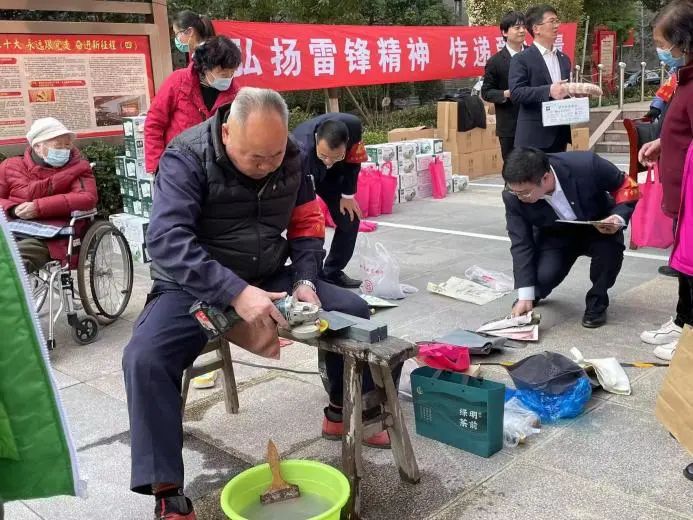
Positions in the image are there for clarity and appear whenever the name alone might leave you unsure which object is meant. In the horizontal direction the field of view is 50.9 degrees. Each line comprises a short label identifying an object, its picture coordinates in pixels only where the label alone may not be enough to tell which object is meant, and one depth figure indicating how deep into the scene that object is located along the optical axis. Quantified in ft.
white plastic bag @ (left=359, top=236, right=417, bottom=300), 15.39
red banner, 25.44
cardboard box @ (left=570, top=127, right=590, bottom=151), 33.78
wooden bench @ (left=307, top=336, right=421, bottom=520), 7.50
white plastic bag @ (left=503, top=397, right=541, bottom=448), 9.20
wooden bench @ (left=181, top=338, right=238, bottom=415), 9.80
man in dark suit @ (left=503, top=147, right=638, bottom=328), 13.01
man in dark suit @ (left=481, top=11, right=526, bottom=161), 20.46
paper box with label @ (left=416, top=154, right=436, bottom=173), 27.27
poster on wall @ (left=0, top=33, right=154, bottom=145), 21.15
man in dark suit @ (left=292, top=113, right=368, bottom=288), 14.17
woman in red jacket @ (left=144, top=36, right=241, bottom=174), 14.10
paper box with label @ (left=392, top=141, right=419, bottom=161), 26.37
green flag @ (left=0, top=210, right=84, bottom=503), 4.11
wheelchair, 13.21
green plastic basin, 7.08
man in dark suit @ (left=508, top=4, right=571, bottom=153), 16.65
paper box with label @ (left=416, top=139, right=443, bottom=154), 27.61
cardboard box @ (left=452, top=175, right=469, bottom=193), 28.60
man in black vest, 7.24
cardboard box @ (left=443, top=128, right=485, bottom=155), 30.55
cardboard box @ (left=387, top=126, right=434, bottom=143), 29.40
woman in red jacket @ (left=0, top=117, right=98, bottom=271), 13.35
